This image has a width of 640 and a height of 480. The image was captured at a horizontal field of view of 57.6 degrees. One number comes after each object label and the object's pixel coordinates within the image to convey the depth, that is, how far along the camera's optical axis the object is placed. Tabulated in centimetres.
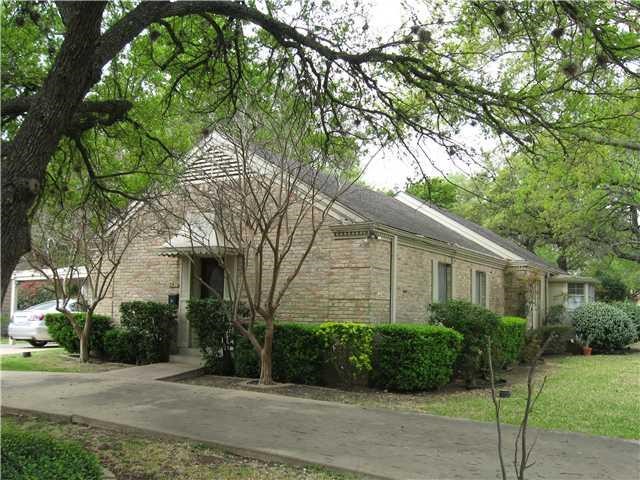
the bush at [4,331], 2443
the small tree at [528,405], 274
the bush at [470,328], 1234
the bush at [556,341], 1751
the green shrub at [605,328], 2180
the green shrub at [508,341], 1311
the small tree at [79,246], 1376
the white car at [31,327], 1948
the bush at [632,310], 2630
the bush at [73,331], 1501
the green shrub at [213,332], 1267
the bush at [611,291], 3384
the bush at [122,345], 1420
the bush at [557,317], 2355
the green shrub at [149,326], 1407
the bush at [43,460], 450
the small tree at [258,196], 1070
